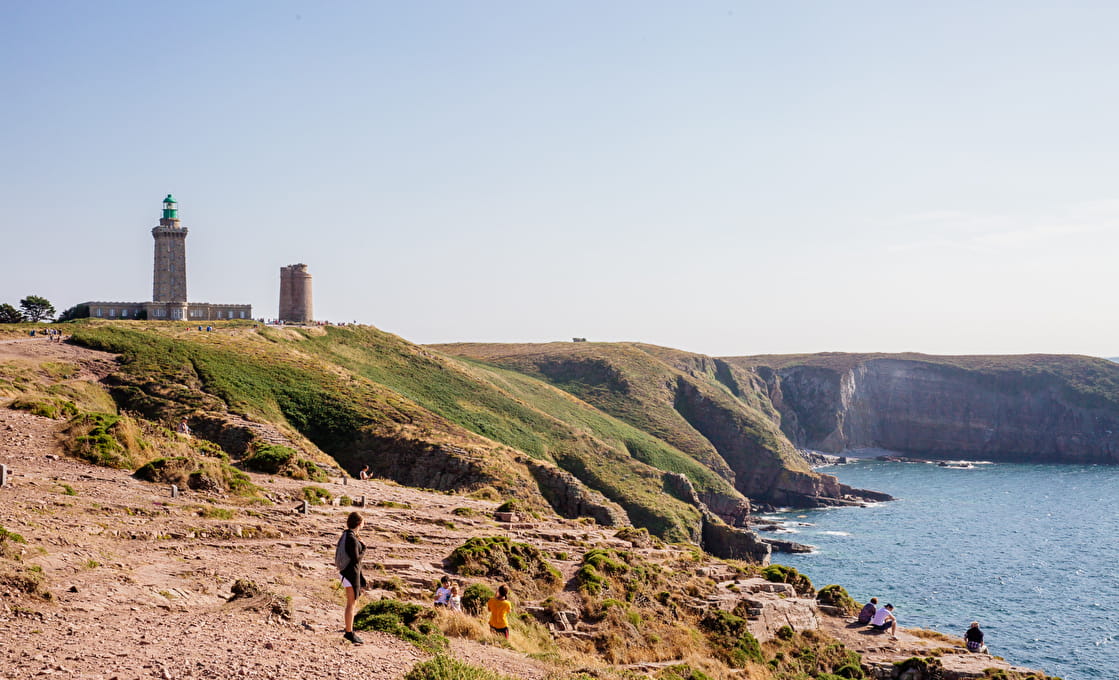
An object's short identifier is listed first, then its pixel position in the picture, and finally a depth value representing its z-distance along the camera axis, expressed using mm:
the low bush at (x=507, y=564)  30828
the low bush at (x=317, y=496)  36531
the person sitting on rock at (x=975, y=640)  37812
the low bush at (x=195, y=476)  31750
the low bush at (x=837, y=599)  41238
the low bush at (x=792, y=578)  41875
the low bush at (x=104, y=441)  33062
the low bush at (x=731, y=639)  31359
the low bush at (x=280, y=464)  43188
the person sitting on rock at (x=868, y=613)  39125
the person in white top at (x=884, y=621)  37875
